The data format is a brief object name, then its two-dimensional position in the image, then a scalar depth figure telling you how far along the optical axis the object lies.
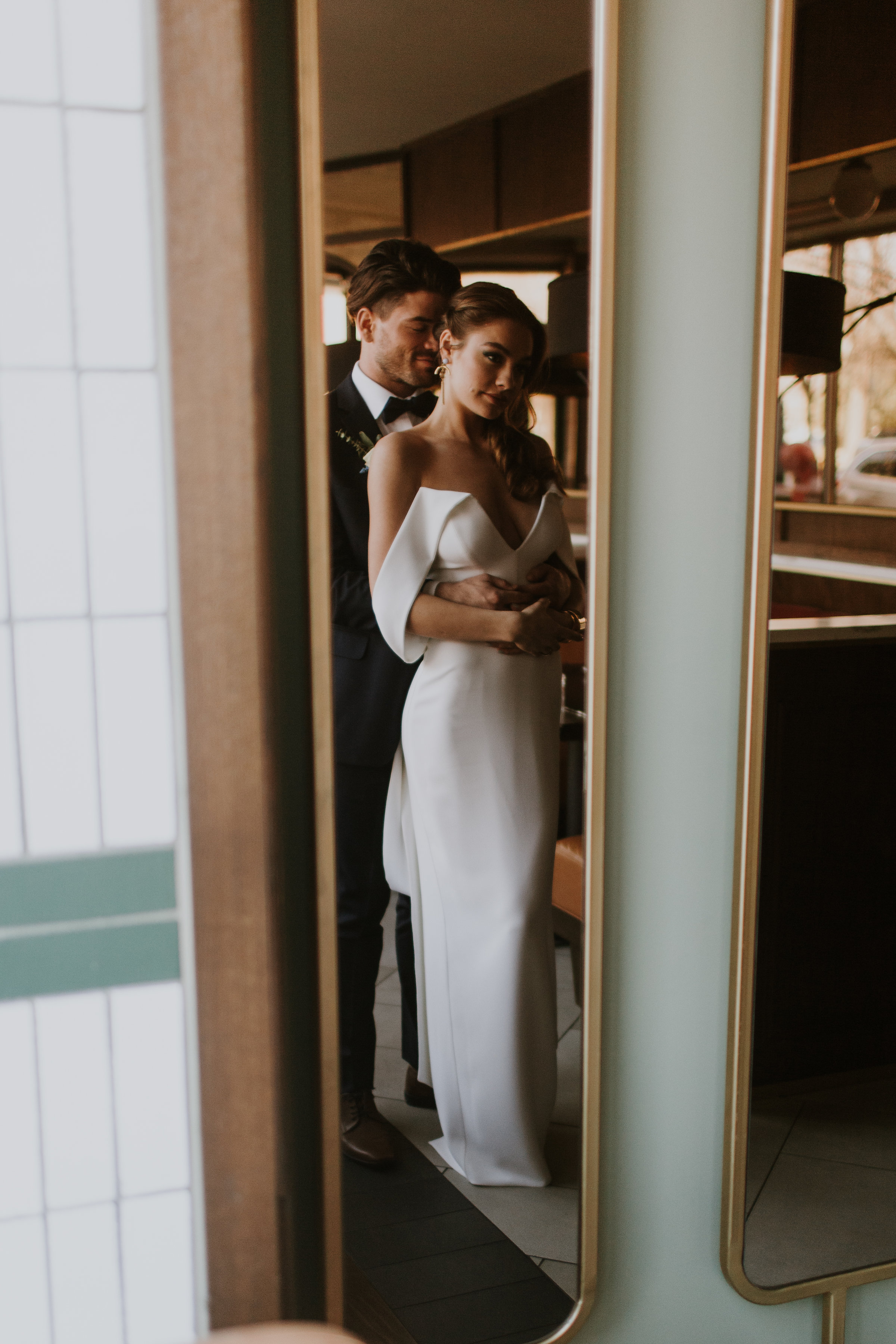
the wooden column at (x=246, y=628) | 0.95
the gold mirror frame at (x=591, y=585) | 1.02
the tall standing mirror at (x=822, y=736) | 1.25
